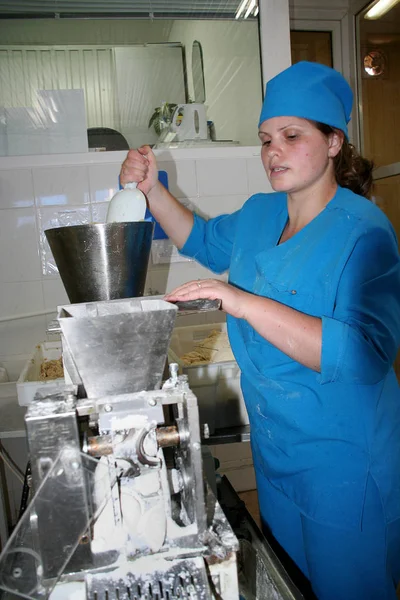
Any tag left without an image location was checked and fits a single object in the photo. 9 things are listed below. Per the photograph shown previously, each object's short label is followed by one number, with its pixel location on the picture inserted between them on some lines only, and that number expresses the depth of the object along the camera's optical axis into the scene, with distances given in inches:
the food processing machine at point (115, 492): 23.6
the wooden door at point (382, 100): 112.4
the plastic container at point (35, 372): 57.4
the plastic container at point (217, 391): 58.8
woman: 35.7
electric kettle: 87.2
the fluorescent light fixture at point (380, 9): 108.3
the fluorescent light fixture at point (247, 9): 91.2
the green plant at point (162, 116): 89.5
